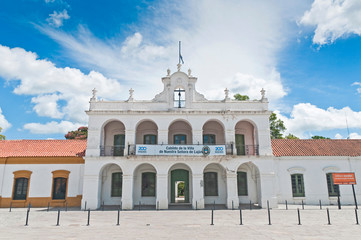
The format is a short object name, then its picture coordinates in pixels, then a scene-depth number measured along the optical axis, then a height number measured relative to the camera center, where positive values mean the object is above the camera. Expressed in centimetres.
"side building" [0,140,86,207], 1989 +18
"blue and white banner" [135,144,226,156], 1825 +209
